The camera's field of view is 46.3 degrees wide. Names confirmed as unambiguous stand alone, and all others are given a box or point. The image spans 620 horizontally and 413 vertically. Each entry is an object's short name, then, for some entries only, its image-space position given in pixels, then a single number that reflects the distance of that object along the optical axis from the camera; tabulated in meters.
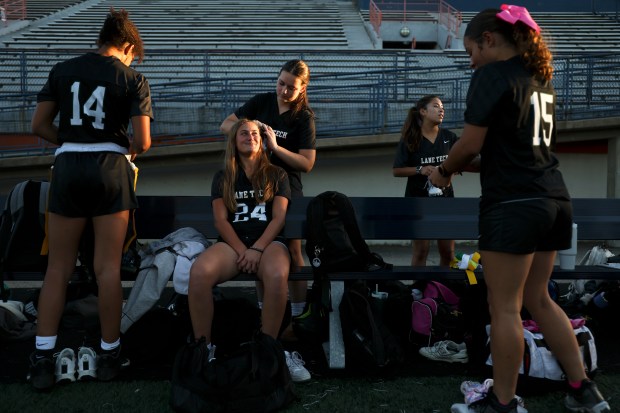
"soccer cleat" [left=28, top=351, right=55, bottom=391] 3.67
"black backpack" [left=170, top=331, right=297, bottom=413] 3.37
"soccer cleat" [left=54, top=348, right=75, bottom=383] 3.77
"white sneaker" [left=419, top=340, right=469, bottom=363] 4.14
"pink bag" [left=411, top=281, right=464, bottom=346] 4.34
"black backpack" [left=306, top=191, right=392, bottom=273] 4.09
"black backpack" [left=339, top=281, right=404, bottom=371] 3.92
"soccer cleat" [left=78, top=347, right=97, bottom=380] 3.83
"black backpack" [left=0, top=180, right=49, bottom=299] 4.11
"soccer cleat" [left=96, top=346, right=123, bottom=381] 3.84
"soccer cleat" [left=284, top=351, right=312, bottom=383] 3.83
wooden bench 4.77
